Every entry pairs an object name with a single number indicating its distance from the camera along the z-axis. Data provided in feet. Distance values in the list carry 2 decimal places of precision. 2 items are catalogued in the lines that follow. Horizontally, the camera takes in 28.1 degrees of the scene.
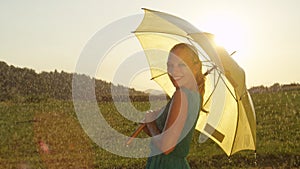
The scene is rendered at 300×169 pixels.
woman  13.71
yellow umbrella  15.37
